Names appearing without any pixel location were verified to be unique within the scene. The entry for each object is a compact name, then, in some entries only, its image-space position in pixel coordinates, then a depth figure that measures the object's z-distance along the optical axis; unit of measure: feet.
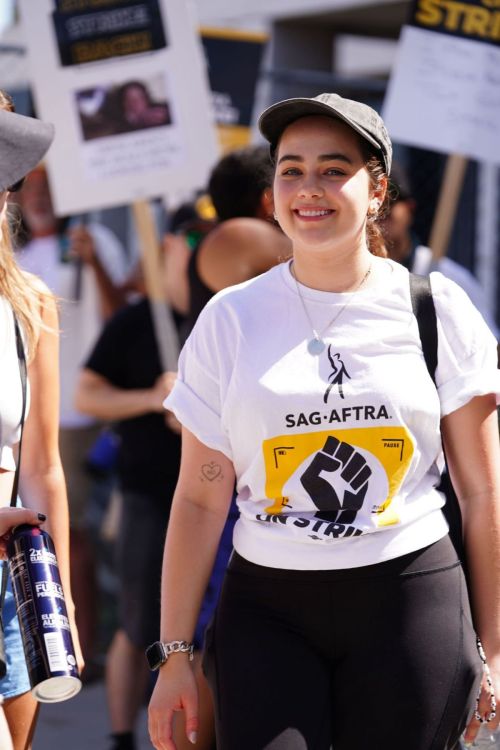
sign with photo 30.79
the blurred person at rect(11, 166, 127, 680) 39.04
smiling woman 16.10
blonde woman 16.77
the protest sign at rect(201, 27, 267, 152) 40.57
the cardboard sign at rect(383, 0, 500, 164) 30.51
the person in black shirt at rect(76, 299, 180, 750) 30.49
